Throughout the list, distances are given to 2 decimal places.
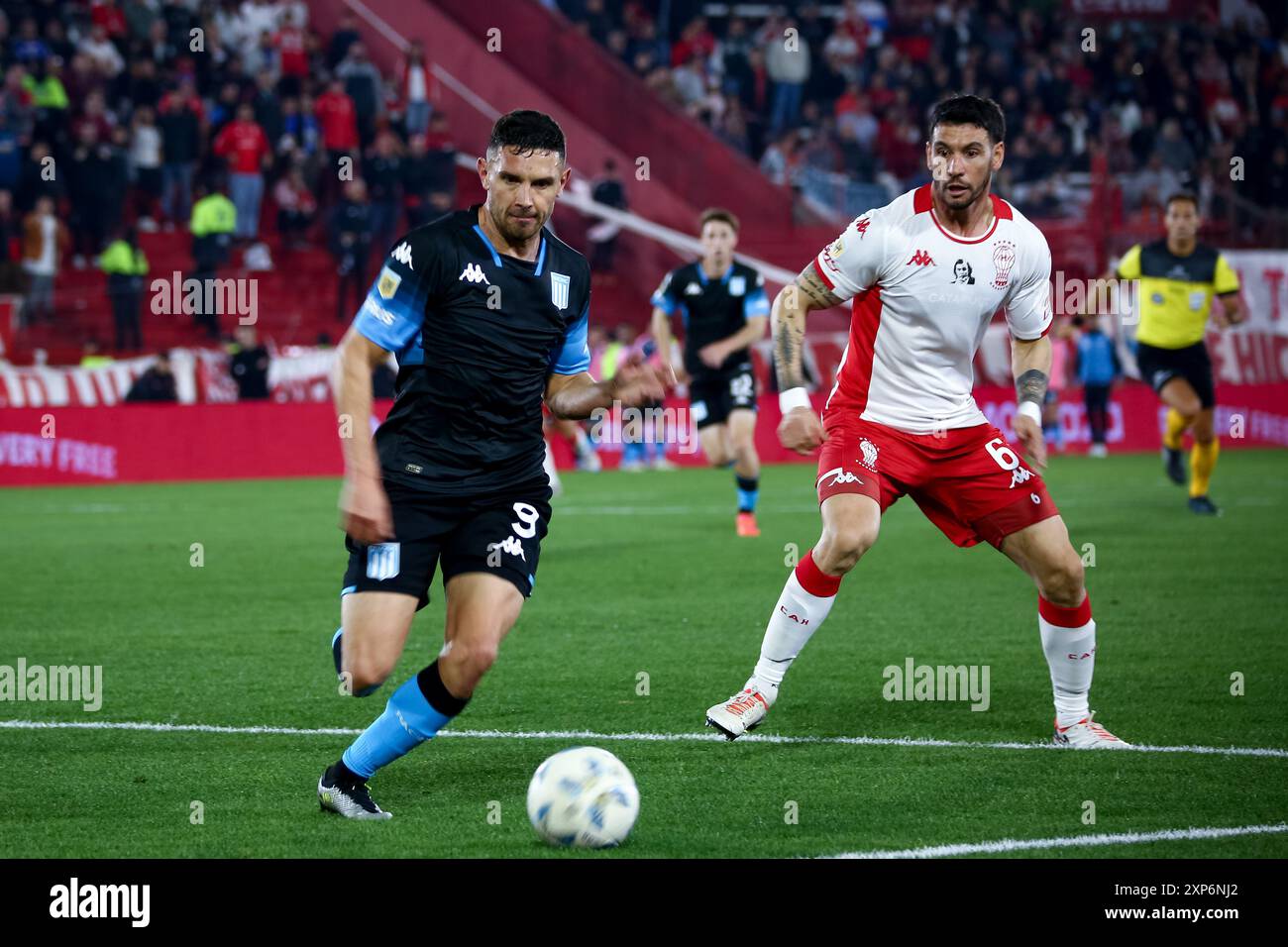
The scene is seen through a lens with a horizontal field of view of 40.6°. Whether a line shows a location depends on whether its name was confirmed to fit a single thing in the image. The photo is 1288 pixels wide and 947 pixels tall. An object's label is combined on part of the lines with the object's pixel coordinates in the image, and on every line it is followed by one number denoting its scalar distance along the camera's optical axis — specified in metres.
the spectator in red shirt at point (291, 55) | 25.33
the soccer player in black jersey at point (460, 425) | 5.39
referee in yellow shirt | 14.86
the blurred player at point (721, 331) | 14.10
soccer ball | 4.97
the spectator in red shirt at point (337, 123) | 24.77
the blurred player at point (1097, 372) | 25.22
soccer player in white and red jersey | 6.43
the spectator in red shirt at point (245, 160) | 23.61
